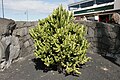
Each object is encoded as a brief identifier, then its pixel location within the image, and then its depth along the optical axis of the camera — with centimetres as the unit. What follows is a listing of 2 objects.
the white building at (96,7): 1196
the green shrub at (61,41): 203
